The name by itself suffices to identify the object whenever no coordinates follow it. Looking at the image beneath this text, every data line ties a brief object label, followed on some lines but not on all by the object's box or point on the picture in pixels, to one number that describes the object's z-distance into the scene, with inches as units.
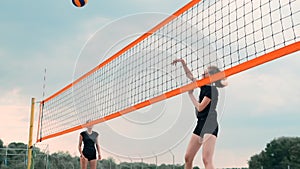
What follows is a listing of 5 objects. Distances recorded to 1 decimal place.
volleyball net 159.3
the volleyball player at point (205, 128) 149.9
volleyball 274.7
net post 351.9
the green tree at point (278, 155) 998.3
